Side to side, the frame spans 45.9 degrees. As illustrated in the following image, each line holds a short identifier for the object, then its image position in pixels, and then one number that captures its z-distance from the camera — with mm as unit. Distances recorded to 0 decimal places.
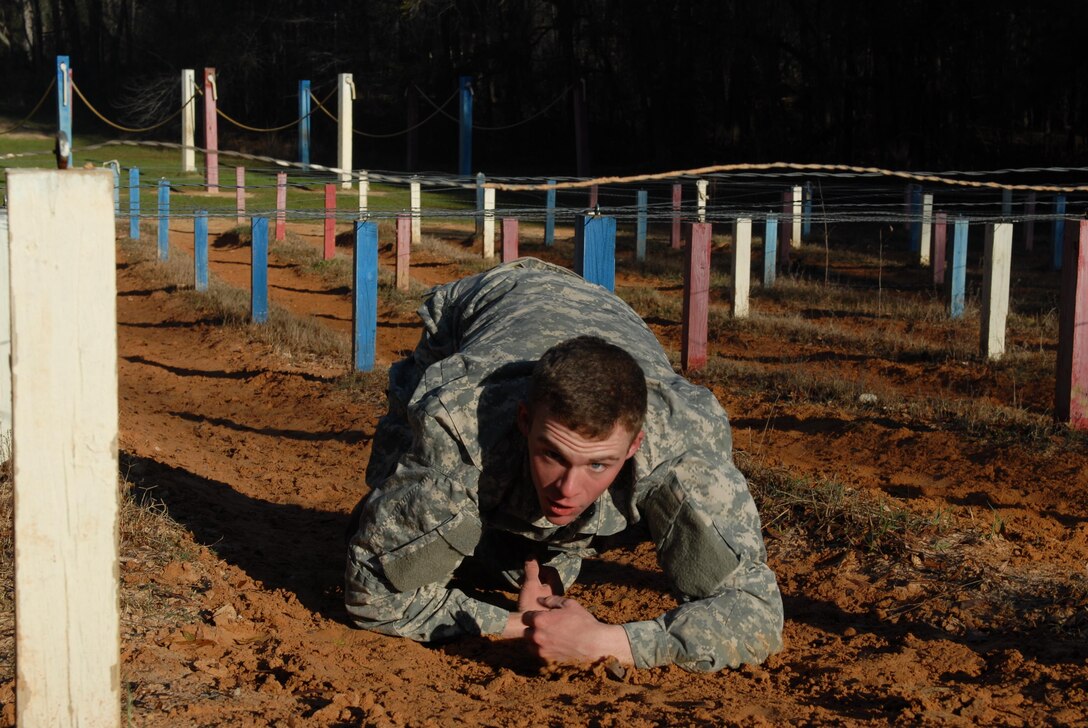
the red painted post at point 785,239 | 17406
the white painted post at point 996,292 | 9367
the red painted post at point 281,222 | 16516
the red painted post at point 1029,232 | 18625
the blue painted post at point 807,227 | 18750
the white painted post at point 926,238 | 15977
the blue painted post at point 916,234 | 18122
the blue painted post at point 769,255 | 14703
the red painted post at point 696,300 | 9195
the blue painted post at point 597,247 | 7367
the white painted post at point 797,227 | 16994
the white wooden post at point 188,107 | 24227
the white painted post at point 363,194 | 18531
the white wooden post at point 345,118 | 22578
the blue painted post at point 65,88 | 23266
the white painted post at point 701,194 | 13730
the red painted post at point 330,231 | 15617
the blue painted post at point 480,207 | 16391
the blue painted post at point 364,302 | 9234
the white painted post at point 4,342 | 5375
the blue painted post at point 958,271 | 11938
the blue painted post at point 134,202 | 16995
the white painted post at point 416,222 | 15283
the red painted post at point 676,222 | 17592
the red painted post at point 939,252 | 14477
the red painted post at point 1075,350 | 7152
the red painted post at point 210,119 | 23797
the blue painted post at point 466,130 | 25484
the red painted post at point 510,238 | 10273
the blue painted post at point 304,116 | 26719
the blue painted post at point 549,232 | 18906
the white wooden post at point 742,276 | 11594
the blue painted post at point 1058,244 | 16941
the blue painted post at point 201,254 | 12992
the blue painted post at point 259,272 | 11297
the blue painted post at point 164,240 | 16047
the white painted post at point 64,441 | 2410
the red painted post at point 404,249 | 13031
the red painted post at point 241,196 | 17825
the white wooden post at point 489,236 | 16766
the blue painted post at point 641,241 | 17422
